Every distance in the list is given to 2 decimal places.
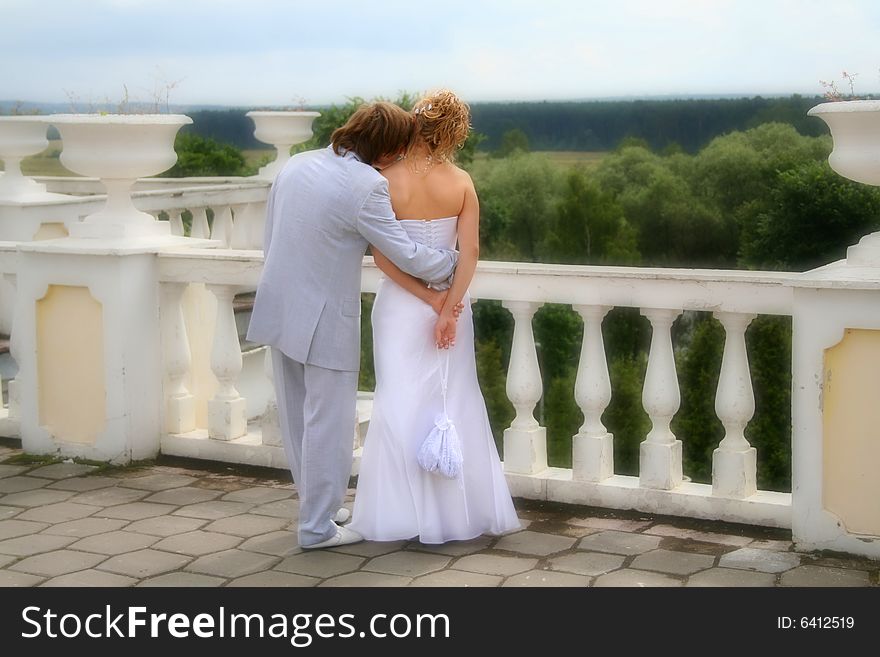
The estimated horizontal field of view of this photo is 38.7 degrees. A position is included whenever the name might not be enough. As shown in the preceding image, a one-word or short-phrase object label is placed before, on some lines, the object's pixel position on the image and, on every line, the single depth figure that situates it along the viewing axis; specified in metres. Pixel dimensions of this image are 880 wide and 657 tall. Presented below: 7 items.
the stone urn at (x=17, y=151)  9.61
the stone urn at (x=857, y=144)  3.90
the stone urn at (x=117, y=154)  5.39
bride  4.12
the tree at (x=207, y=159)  37.22
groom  3.99
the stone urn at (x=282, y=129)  10.50
